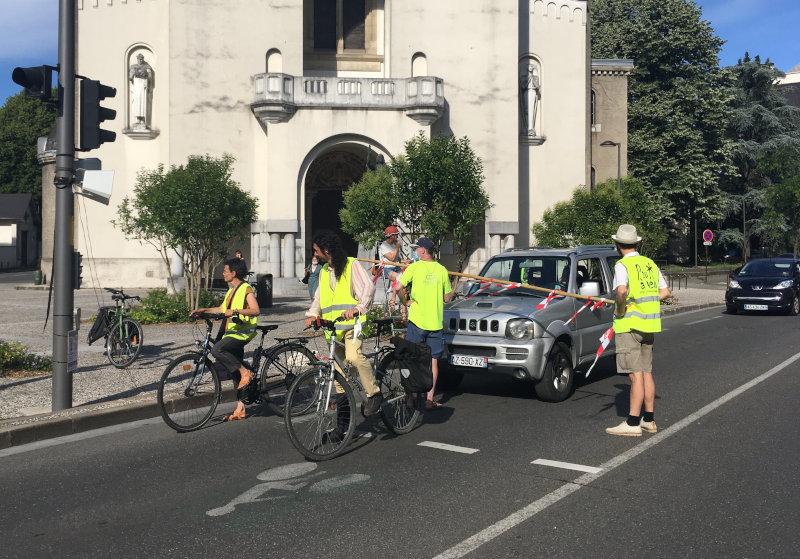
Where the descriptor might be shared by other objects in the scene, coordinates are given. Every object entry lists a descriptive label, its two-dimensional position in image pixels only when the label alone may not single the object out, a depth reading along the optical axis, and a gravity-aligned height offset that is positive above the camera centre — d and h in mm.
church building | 28078 +7316
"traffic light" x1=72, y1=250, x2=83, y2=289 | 7929 +131
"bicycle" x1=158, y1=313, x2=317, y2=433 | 7184 -976
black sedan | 20453 -81
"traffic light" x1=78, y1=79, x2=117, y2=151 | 7824 +1740
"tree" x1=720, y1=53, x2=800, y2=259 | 50625 +10377
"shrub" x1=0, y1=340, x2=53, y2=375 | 10203 -1083
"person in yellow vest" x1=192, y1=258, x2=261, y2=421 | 7383 -415
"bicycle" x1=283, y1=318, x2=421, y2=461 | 5953 -1006
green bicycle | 11109 -790
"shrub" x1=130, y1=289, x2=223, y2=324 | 17188 -631
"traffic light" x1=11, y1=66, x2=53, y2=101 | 7426 +1998
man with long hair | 6641 -112
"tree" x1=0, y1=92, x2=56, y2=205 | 62250 +11810
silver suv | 8289 -492
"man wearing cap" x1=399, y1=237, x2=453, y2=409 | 7512 -178
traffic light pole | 7746 +700
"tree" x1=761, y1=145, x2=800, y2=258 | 40500 +4967
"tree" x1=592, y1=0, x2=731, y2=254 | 45844 +11084
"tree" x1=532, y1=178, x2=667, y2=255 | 23062 +2083
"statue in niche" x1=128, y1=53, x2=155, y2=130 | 30094 +7634
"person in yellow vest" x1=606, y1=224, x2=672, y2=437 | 6945 -378
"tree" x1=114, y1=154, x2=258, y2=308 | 17312 +1693
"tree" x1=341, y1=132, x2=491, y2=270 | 17625 +2044
